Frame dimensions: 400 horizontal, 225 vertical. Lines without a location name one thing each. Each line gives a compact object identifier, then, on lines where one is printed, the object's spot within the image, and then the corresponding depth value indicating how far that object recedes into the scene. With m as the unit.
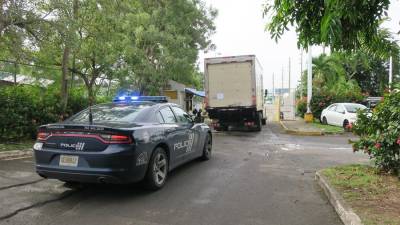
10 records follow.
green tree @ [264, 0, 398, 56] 4.29
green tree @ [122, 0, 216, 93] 22.47
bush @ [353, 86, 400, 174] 7.12
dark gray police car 5.84
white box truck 17.84
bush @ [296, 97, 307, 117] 29.12
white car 20.19
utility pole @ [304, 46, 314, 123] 24.72
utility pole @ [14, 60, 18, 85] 14.89
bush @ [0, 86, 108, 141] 11.88
